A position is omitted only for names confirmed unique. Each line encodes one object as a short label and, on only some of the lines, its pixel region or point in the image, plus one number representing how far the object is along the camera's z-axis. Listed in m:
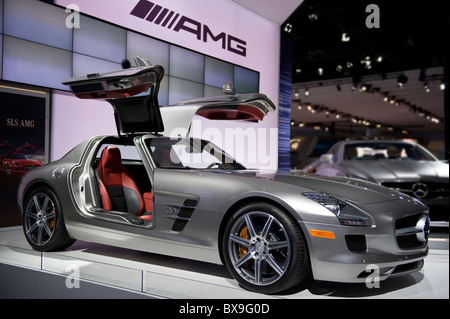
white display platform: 2.77
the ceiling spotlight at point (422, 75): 15.02
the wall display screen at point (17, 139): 5.50
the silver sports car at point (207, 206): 2.72
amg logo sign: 6.97
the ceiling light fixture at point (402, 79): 15.69
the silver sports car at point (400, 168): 5.70
